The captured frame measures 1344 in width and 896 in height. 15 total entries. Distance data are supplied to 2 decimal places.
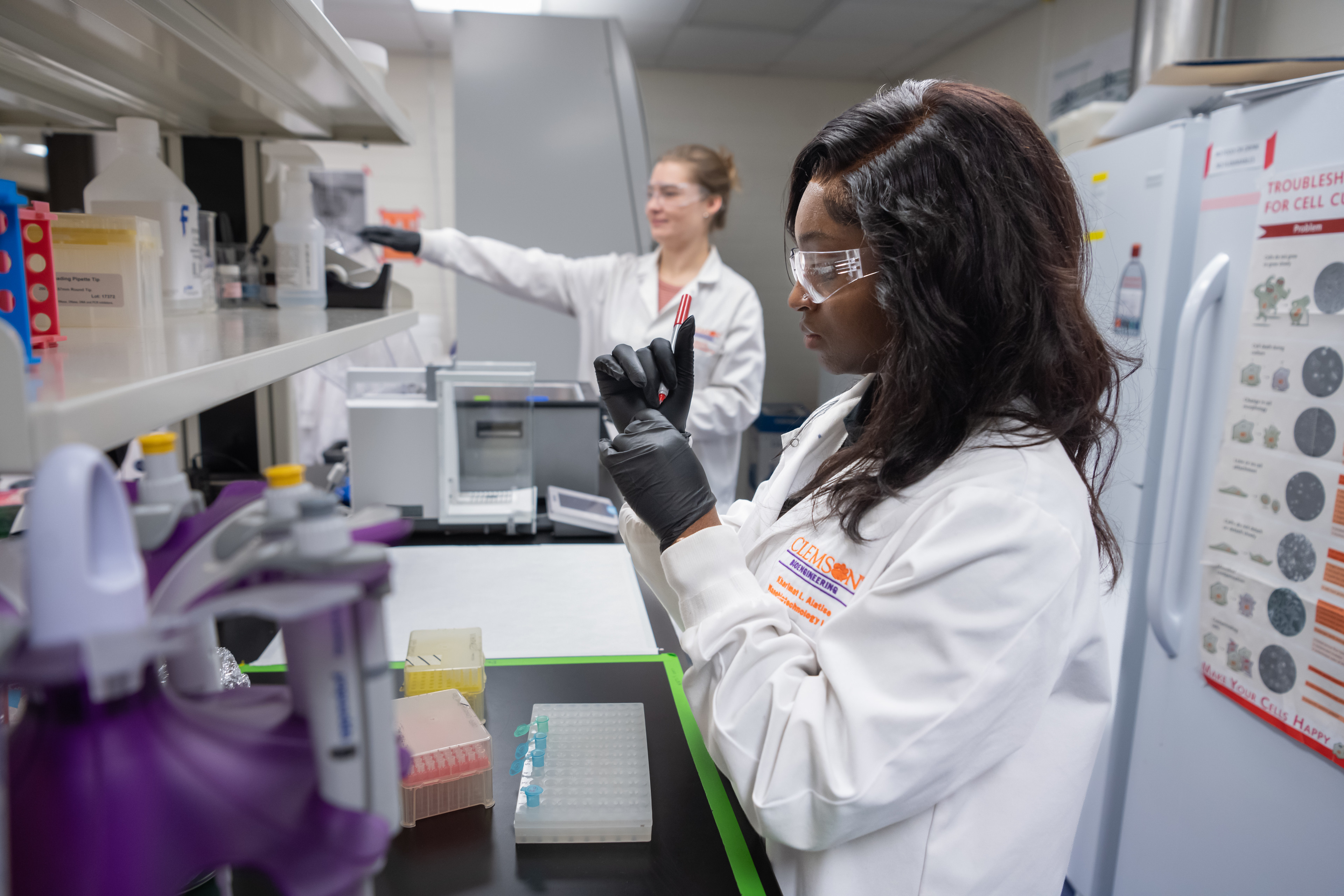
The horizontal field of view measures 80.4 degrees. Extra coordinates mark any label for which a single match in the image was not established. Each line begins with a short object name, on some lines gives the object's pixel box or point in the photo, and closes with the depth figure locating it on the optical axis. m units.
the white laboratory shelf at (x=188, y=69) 0.88
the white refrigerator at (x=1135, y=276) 1.82
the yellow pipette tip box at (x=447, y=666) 1.12
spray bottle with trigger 1.45
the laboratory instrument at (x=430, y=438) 1.97
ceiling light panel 3.78
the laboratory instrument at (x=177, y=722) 0.37
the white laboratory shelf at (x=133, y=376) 0.39
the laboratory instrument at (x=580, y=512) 2.09
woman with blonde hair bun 2.87
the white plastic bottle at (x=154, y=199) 1.03
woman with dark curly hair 0.78
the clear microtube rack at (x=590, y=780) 0.91
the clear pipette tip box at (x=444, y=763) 0.92
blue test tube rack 0.57
